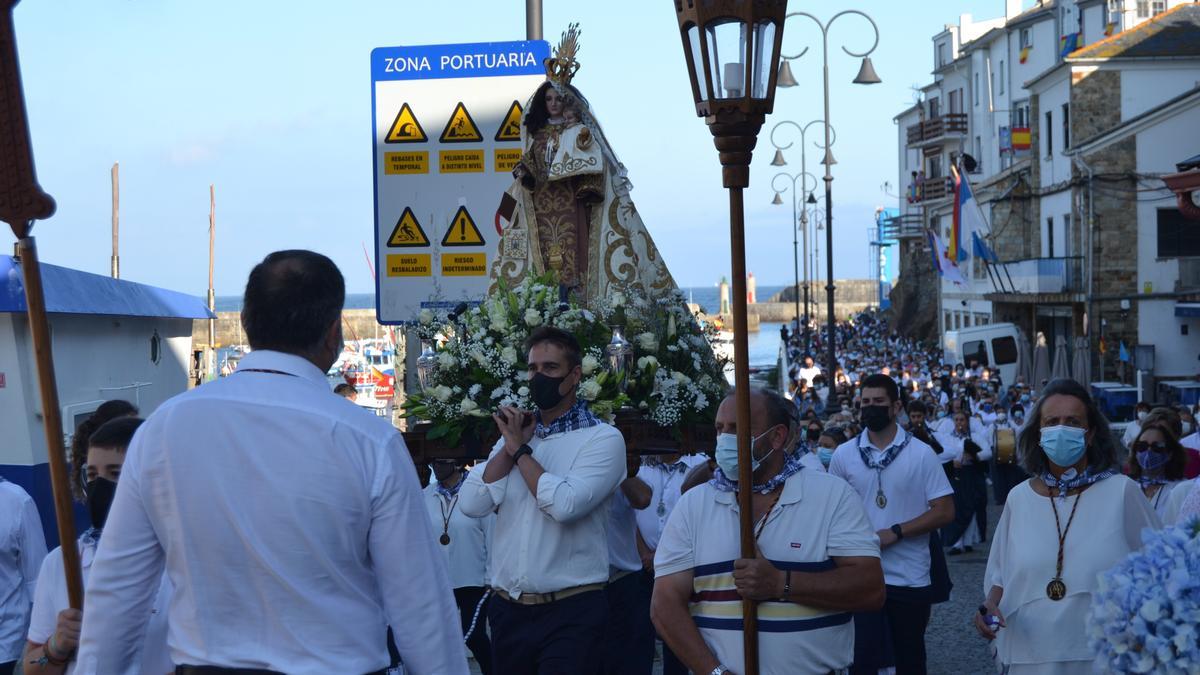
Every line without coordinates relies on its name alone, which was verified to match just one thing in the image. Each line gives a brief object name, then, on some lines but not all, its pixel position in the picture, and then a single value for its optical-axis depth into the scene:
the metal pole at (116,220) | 44.34
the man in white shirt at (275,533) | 3.18
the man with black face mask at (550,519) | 5.67
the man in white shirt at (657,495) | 7.89
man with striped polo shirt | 4.48
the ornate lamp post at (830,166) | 26.05
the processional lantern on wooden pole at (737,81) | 4.78
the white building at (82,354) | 12.27
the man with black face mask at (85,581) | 3.92
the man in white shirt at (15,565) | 5.87
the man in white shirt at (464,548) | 8.32
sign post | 8.99
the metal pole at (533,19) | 10.02
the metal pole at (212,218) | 55.81
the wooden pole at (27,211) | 3.86
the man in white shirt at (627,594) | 6.28
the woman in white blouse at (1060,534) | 5.27
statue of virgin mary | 7.61
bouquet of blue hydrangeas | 4.14
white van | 40.25
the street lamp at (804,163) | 38.22
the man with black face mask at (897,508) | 7.41
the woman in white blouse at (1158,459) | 7.00
